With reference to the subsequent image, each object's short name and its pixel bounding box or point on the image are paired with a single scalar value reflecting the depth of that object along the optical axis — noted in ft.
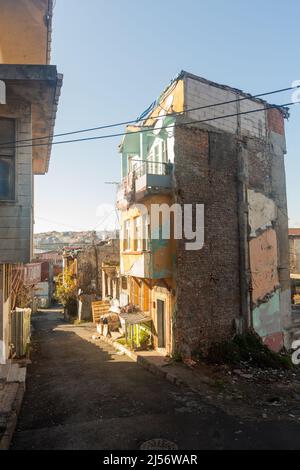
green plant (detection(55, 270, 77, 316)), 93.20
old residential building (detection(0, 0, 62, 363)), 25.55
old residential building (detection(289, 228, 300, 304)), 121.19
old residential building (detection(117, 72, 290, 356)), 43.86
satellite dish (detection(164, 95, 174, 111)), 46.91
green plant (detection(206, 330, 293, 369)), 43.83
